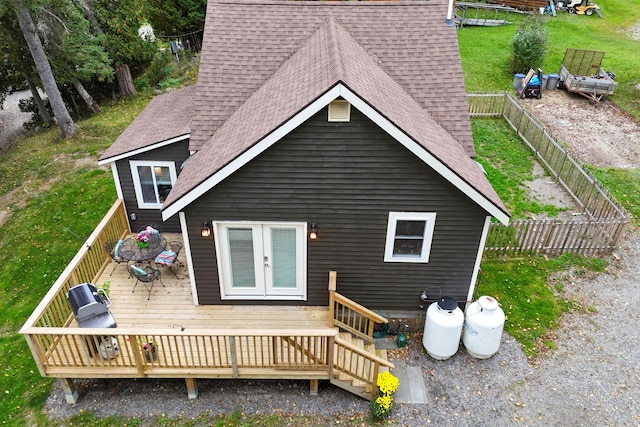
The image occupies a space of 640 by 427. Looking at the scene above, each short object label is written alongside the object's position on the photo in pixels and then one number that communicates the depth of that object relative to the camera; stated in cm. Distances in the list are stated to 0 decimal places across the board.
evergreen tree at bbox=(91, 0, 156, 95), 2306
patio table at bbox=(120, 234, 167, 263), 1021
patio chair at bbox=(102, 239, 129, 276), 1035
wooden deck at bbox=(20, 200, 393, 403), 802
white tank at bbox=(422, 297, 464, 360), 895
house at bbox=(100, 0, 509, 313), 824
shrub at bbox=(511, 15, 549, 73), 2347
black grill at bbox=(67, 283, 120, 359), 829
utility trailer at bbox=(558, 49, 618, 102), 2131
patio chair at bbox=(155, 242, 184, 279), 1040
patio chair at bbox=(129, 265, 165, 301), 980
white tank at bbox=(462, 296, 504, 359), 893
